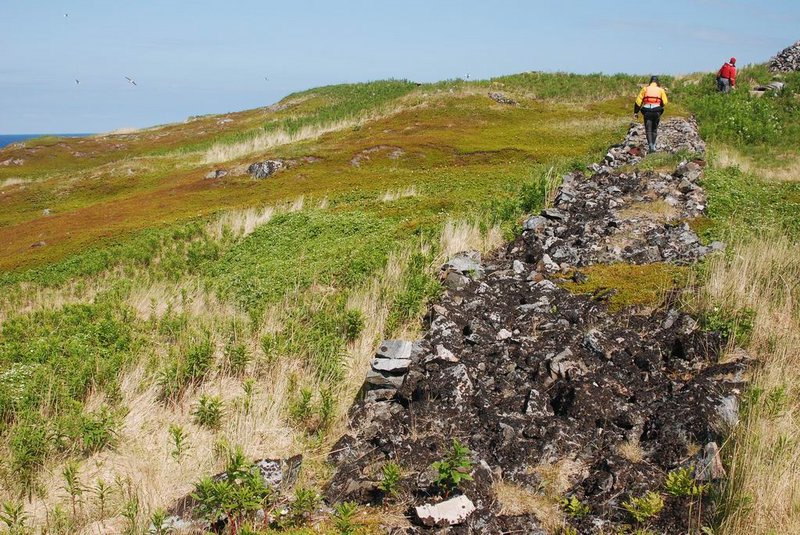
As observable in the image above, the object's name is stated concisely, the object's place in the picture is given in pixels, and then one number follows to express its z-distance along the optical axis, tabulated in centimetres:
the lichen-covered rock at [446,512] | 463
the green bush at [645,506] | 426
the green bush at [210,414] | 666
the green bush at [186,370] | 786
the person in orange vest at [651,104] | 1919
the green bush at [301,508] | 480
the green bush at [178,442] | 563
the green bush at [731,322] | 634
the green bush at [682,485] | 429
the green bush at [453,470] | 480
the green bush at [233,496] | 470
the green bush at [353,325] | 898
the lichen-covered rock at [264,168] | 3681
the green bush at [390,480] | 492
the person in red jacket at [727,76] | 3847
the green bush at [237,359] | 819
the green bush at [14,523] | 460
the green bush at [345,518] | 437
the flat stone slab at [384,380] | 694
